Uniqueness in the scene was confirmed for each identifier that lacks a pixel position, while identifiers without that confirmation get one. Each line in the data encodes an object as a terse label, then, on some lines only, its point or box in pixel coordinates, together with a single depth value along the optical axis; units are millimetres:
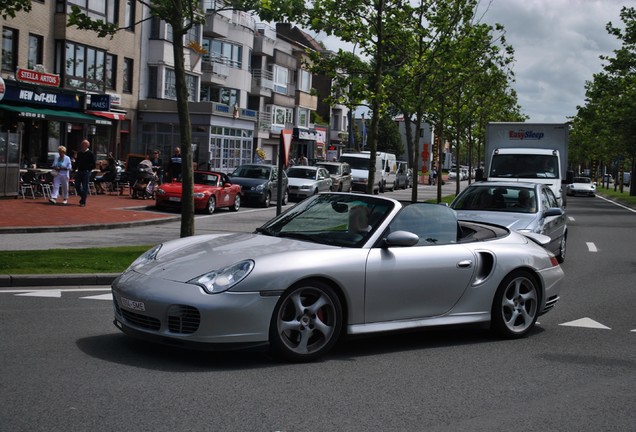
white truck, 24094
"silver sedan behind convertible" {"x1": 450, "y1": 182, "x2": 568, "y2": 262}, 14336
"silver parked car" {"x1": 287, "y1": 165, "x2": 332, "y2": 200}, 37906
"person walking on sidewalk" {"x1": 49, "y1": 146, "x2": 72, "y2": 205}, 25609
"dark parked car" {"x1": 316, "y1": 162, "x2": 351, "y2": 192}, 44003
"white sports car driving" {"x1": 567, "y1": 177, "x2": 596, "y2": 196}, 67812
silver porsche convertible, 6457
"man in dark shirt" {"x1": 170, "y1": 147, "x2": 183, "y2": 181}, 31500
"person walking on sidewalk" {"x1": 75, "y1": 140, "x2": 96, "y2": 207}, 25609
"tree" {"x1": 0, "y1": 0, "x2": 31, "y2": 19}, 14858
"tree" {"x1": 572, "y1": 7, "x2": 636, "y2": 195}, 45812
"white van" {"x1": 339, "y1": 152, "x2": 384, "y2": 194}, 51219
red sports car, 27250
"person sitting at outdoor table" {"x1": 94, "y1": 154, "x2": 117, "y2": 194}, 31344
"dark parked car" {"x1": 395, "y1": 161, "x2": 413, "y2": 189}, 61125
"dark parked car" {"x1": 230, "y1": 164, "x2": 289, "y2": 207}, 33344
